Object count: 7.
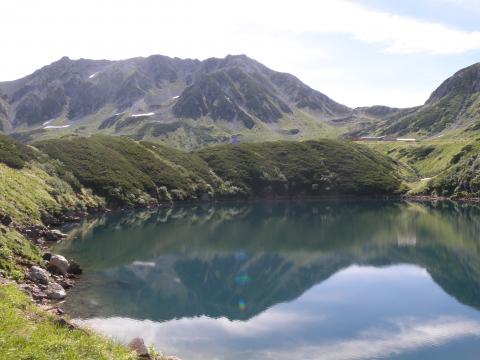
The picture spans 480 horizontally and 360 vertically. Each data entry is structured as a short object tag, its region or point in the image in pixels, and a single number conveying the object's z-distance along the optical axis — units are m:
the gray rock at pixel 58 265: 49.28
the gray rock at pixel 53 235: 72.16
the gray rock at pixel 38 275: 42.41
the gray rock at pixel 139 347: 25.39
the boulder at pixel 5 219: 55.76
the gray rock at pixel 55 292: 41.53
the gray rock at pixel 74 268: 52.59
